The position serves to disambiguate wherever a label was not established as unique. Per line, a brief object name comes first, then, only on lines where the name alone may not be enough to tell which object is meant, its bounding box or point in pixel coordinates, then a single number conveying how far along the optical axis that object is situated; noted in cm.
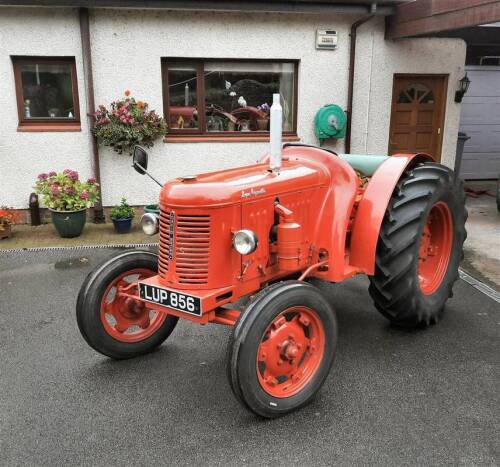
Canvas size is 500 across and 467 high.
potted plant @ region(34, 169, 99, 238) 672
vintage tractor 280
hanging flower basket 702
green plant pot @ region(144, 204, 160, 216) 692
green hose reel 748
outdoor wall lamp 795
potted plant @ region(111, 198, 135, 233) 698
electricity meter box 736
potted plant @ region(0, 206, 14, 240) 671
